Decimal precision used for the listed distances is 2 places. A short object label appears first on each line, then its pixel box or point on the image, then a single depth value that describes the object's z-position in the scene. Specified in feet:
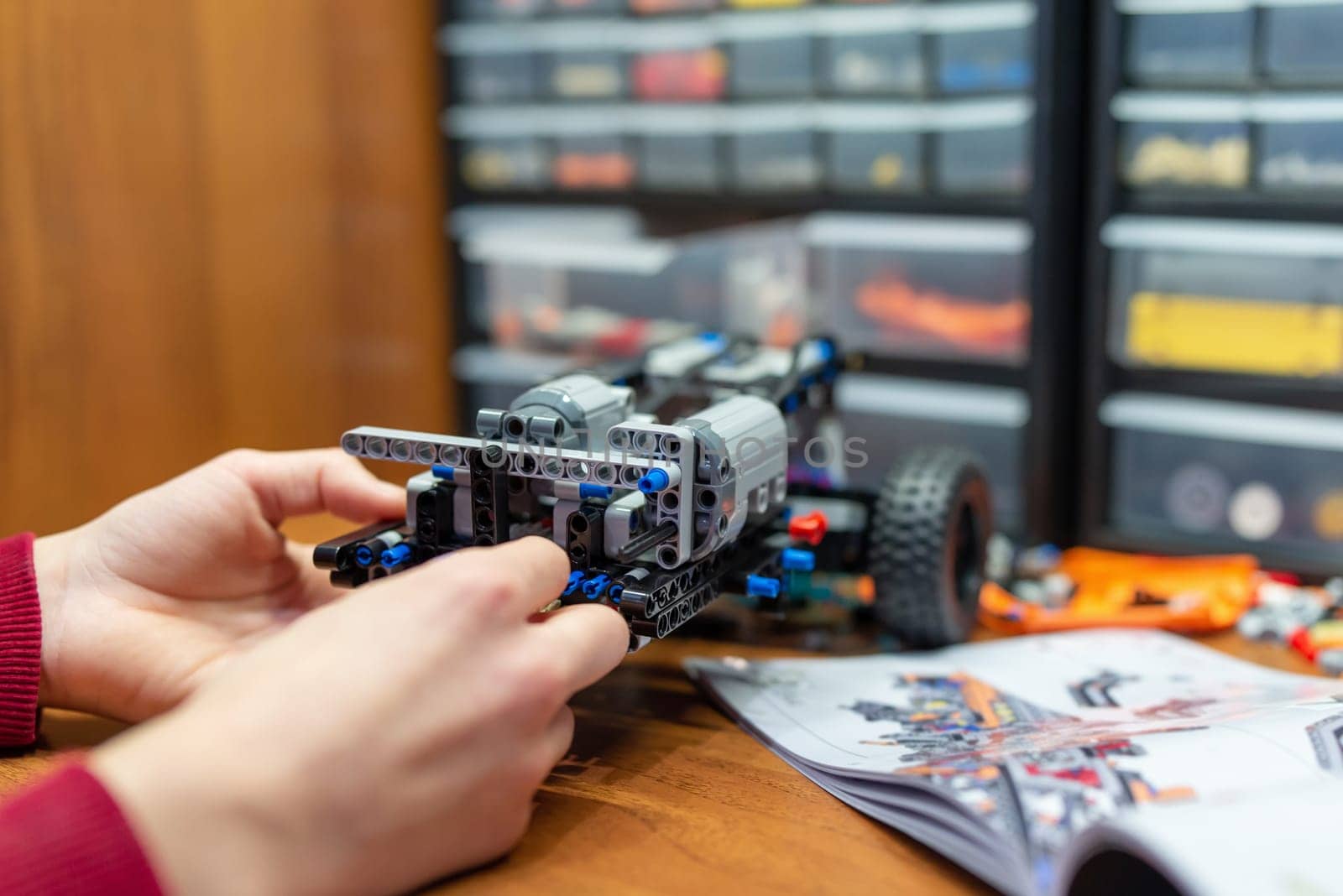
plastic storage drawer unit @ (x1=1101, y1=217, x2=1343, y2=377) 4.58
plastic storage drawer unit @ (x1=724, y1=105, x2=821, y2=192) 5.62
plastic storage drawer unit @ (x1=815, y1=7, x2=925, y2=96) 5.28
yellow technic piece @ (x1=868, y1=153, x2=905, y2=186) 5.52
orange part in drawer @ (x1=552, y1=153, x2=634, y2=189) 6.11
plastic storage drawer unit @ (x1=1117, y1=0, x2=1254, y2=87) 4.63
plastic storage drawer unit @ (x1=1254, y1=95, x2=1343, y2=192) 4.46
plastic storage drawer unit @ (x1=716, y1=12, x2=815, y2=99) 5.53
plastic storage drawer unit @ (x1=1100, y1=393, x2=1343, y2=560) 4.65
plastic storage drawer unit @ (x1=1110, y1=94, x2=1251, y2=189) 4.67
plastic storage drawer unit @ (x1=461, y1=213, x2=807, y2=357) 5.84
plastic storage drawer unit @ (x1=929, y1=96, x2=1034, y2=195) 5.22
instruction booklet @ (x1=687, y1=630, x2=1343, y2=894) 1.77
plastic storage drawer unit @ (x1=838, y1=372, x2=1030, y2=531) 5.20
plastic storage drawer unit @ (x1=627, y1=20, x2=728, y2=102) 5.78
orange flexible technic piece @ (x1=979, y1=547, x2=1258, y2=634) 3.62
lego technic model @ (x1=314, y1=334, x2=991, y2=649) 2.48
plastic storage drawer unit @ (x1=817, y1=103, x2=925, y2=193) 5.34
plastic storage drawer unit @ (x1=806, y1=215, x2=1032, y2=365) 5.26
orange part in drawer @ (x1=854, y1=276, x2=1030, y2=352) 5.38
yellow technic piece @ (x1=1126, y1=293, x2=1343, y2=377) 4.59
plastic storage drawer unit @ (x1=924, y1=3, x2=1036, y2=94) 5.01
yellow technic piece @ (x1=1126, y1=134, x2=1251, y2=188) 4.70
